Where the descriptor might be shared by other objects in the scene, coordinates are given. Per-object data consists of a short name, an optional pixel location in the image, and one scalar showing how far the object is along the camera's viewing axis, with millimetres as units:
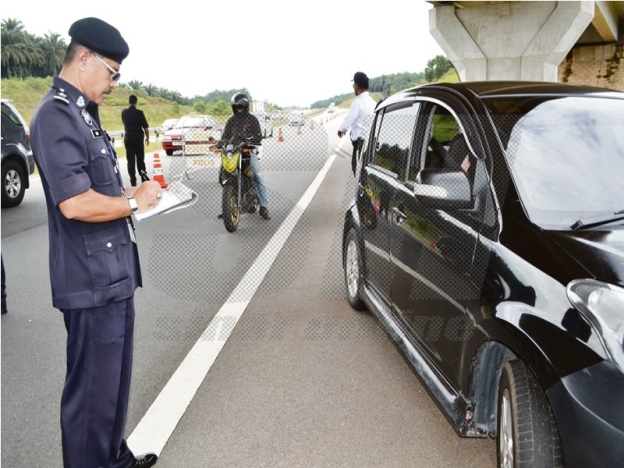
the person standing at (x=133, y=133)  14500
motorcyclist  9164
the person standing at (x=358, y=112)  10203
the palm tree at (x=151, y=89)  89188
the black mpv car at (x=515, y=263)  2098
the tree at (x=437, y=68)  105625
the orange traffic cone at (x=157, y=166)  12275
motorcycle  8742
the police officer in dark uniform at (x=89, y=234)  2365
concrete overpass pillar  19734
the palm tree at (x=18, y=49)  93125
